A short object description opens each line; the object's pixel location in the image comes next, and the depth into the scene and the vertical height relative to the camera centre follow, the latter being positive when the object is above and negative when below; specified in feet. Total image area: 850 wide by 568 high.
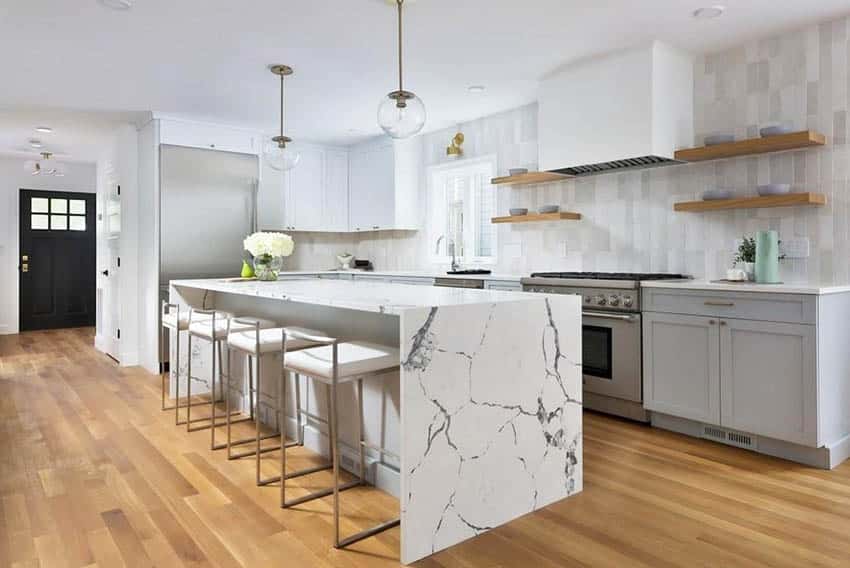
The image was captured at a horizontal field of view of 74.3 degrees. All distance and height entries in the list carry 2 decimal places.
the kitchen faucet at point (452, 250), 17.96 +0.79
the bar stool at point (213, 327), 10.65 -1.05
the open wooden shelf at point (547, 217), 14.85 +1.52
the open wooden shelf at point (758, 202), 10.47 +1.39
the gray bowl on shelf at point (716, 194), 11.73 +1.65
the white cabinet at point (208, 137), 17.66 +4.53
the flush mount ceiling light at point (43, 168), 22.71 +4.39
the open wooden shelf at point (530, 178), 14.98 +2.60
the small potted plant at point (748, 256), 11.24 +0.33
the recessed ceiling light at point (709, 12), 10.12 +4.78
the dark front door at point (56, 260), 26.73 +0.74
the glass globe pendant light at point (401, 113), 9.07 +2.63
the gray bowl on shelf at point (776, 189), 10.82 +1.62
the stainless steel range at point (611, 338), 11.88 -1.44
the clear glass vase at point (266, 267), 12.91 +0.16
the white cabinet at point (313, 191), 20.53 +3.15
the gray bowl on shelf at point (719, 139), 11.66 +2.80
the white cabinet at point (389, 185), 19.97 +3.24
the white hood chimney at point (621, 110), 12.03 +3.72
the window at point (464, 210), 18.29 +2.16
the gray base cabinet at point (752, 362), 9.29 -1.62
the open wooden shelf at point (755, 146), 10.32 +2.47
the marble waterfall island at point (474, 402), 6.56 -1.70
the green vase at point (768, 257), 10.66 +0.29
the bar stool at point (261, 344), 9.00 -1.19
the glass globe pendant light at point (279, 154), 12.87 +2.78
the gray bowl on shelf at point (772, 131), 10.70 +2.72
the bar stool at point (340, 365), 6.98 -1.20
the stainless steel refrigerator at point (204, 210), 17.62 +2.10
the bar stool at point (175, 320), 12.37 -1.03
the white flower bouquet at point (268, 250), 12.53 +0.54
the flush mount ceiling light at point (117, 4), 9.83 +4.78
